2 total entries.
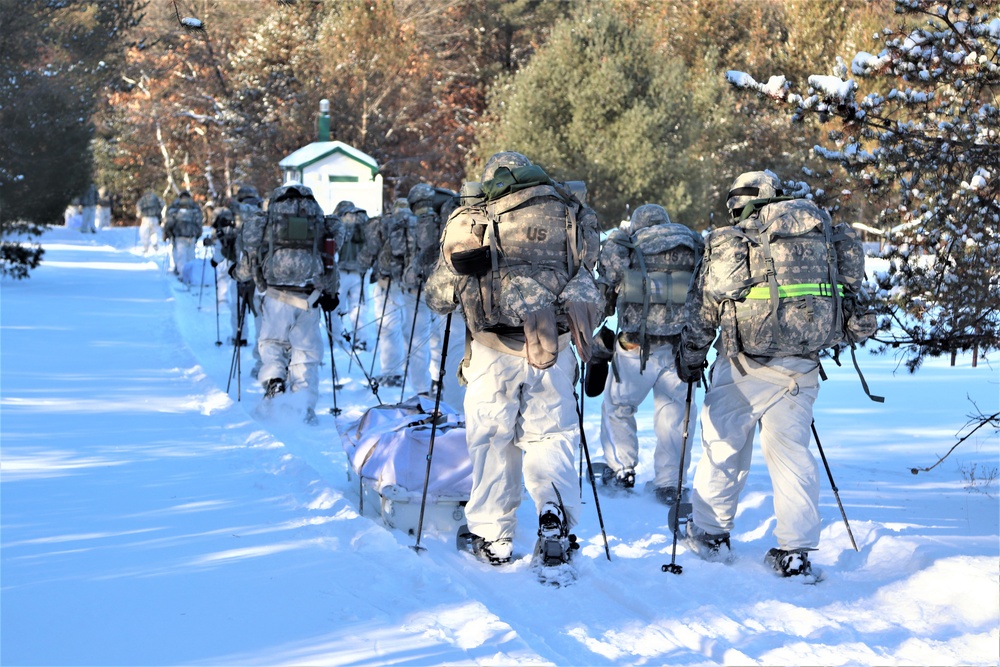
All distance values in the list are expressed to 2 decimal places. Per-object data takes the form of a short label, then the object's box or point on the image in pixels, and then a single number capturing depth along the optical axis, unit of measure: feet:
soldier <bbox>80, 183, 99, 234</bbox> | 190.17
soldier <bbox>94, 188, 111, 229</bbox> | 184.14
